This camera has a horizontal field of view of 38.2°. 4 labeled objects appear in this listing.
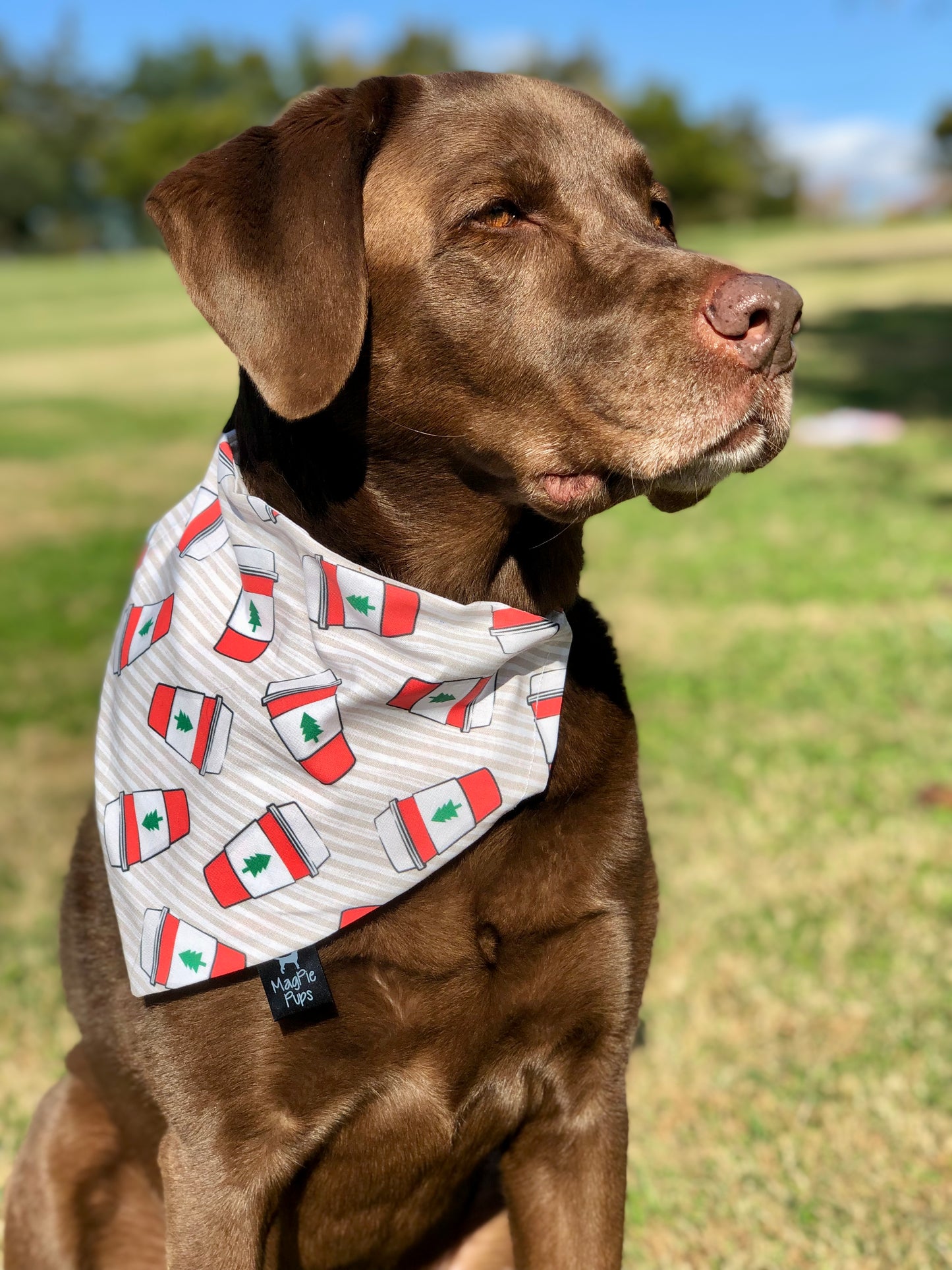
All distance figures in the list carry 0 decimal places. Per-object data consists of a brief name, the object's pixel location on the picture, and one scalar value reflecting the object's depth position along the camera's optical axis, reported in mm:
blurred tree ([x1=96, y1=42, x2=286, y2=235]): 58406
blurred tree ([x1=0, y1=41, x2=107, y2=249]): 62969
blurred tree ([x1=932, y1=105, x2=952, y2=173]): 46125
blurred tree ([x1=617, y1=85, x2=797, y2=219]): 51344
